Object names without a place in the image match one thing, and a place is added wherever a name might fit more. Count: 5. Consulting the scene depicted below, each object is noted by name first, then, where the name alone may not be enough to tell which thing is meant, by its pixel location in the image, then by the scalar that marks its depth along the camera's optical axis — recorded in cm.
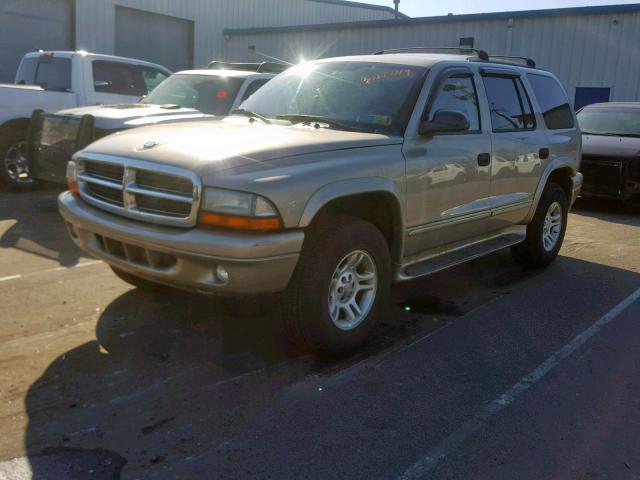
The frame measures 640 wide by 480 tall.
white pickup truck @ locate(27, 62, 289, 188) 763
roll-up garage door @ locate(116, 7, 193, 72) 2184
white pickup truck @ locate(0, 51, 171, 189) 906
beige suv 355
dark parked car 986
